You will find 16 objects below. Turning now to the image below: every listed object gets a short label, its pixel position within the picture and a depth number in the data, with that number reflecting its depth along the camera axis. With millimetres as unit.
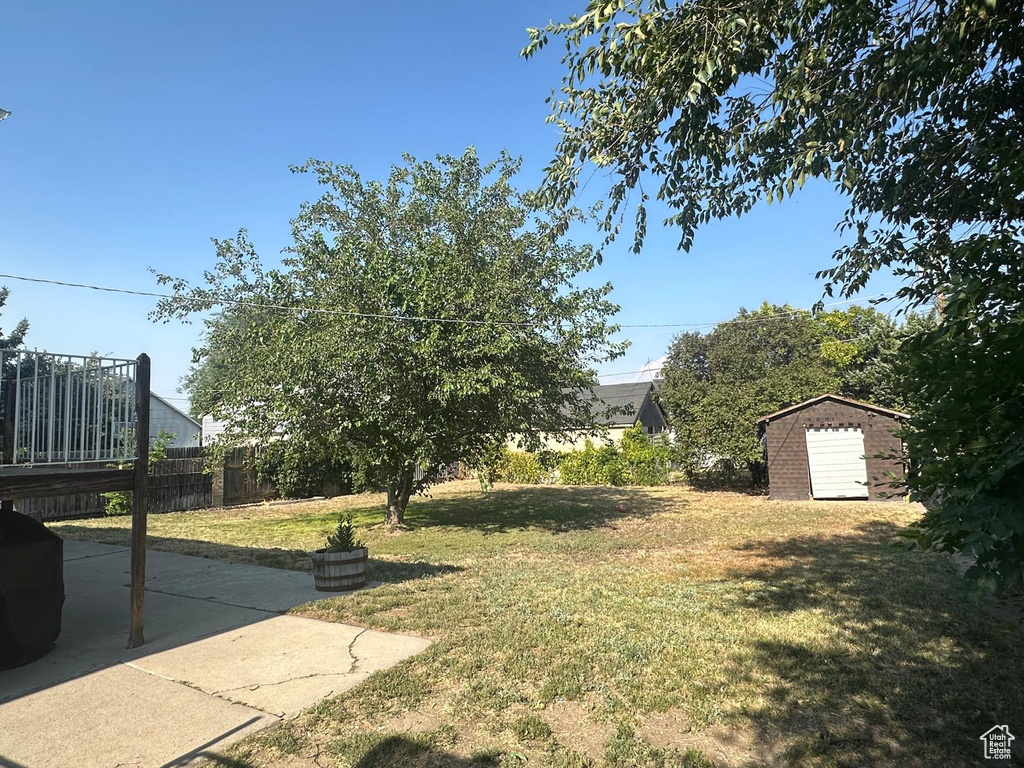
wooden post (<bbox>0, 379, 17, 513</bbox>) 4688
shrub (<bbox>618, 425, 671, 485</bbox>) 22797
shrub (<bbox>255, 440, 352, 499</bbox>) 18609
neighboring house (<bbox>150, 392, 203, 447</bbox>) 33312
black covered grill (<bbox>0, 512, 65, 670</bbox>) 4488
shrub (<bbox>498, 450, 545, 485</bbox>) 24328
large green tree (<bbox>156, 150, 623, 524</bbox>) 10078
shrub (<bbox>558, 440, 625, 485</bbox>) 23062
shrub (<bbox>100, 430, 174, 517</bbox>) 15211
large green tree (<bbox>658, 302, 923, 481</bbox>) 18281
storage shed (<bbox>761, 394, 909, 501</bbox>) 15844
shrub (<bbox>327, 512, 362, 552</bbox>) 6906
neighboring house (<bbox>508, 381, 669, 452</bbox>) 28750
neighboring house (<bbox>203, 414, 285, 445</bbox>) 25103
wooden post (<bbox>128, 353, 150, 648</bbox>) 5008
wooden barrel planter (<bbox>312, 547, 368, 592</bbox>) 6727
